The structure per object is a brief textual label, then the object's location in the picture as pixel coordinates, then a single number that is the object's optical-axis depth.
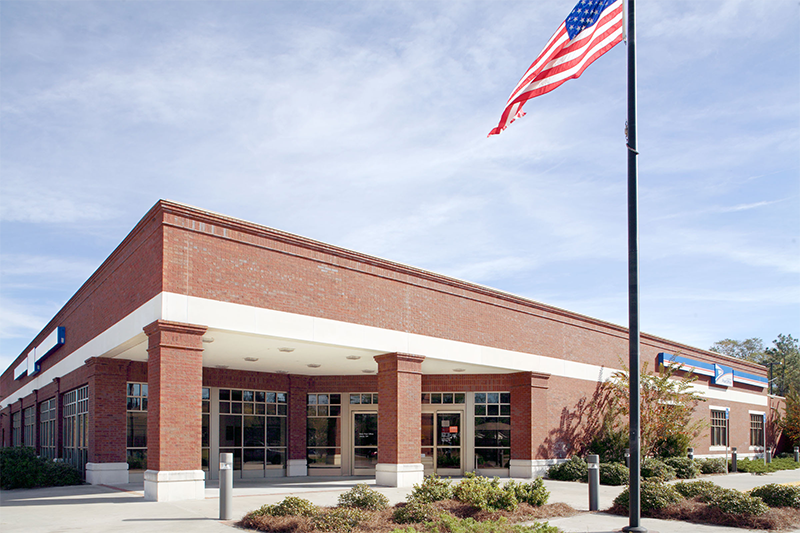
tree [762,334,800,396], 80.94
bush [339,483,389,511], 13.70
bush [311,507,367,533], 11.53
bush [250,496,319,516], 12.62
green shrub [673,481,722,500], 15.26
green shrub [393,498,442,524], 12.61
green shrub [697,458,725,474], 30.05
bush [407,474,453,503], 14.28
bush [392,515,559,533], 9.91
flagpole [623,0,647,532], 11.45
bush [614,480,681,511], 14.63
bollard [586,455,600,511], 15.25
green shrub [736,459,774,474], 31.52
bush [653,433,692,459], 29.67
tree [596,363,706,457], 28.95
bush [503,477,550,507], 14.91
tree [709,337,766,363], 97.31
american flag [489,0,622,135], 12.39
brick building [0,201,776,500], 16.20
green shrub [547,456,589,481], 24.67
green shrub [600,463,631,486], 23.27
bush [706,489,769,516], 13.57
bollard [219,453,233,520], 13.05
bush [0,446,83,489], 21.47
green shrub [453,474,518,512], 13.77
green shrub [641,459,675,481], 23.95
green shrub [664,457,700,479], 26.97
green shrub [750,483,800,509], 14.79
